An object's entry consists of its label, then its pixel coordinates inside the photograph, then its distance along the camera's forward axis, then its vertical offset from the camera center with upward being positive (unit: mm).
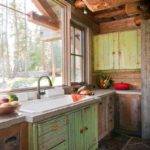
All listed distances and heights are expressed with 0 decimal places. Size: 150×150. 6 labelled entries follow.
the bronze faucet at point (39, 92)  2421 -293
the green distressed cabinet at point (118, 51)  3629 +422
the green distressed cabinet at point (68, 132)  1589 -636
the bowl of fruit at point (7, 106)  1482 -293
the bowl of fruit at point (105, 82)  4012 -255
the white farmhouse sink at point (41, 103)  1787 -390
